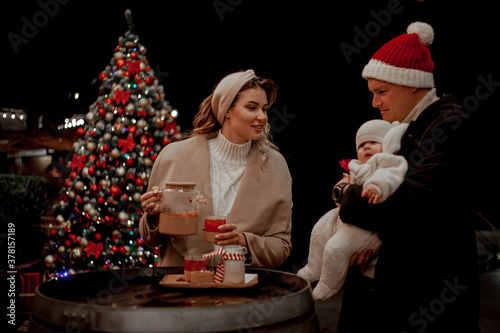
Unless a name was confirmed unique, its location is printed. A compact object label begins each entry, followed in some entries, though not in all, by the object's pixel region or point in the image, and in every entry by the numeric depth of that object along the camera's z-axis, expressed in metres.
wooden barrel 1.23
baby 1.50
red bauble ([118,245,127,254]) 4.85
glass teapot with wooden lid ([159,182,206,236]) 1.87
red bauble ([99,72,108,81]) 5.15
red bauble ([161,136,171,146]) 5.00
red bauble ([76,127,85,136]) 5.10
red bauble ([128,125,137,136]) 4.89
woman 2.17
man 1.50
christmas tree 4.89
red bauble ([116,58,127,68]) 5.03
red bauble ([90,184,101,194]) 4.93
